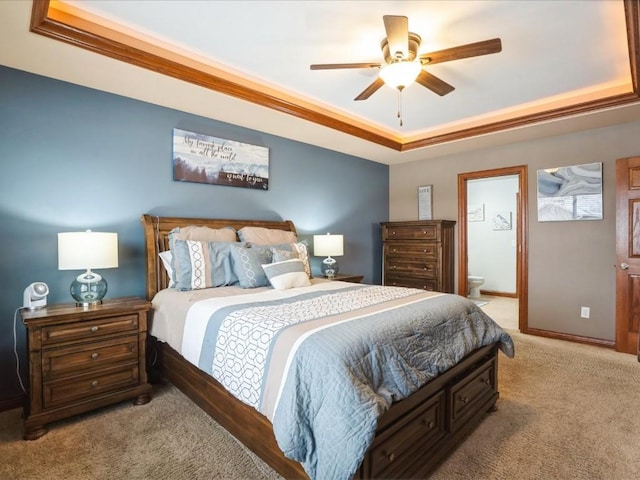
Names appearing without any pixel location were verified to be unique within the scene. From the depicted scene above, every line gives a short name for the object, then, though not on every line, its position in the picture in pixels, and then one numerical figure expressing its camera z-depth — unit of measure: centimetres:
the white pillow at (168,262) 272
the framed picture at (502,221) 650
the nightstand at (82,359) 197
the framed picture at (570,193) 361
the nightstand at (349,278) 390
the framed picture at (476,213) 684
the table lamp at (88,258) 217
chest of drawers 443
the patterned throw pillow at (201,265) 260
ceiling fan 190
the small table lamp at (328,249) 394
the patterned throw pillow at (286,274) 273
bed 136
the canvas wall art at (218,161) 312
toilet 625
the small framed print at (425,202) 500
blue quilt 127
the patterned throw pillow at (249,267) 273
